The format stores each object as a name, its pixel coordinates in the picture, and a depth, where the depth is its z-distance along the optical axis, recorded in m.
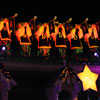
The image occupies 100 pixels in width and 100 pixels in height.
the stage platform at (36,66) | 21.87
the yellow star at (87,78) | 19.12
